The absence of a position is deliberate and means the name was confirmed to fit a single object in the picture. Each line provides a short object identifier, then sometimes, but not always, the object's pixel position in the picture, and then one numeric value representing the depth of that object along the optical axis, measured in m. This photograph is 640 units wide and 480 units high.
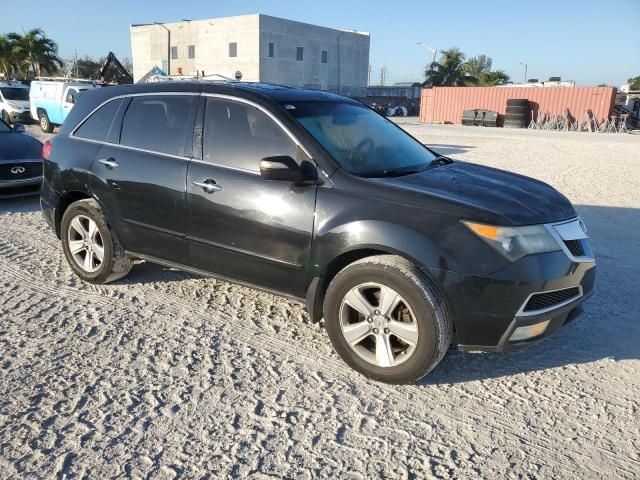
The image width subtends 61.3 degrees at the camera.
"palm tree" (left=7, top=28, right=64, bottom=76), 49.69
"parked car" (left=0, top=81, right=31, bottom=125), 20.62
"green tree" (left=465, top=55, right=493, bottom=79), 56.09
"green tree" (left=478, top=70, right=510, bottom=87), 55.36
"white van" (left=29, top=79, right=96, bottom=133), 18.27
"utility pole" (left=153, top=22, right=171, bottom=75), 62.25
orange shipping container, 31.22
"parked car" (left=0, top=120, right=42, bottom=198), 7.89
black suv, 3.09
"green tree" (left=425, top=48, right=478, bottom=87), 53.94
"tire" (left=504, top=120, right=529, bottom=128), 32.59
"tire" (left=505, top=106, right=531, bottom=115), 32.56
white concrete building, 56.97
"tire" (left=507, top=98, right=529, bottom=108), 32.66
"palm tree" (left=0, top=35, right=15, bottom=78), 49.28
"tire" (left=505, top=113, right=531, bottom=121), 32.57
